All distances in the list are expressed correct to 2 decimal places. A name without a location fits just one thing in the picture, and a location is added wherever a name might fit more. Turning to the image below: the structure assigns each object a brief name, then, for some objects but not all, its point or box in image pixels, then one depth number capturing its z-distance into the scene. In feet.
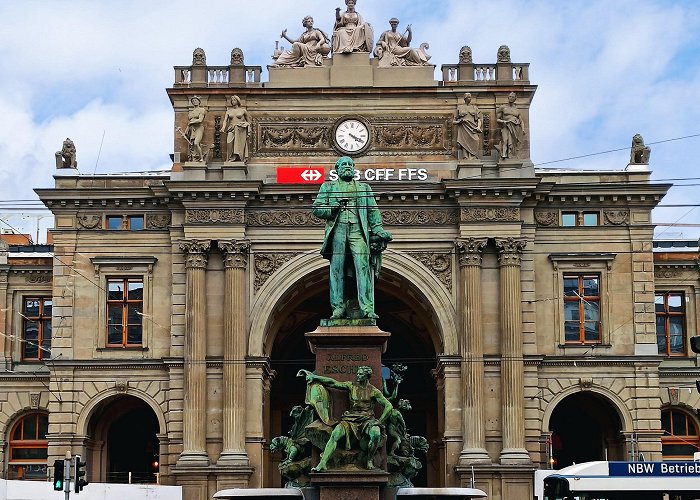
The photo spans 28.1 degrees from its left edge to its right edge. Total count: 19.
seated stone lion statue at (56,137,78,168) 202.18
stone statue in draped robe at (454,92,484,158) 194.90
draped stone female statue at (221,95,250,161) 195.00
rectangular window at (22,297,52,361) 215.92
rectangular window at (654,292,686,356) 216.95
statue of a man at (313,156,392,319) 106.83
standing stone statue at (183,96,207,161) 195.11
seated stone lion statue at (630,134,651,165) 201.87
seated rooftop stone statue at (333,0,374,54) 199.93
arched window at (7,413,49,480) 211.20
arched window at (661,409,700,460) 213.87
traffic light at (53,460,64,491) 149.48
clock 196.95
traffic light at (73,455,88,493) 152.11
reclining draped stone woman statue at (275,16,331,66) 199.93
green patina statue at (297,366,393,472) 98.78
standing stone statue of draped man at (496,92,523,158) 195.00
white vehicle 125.90
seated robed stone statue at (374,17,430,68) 199.82
